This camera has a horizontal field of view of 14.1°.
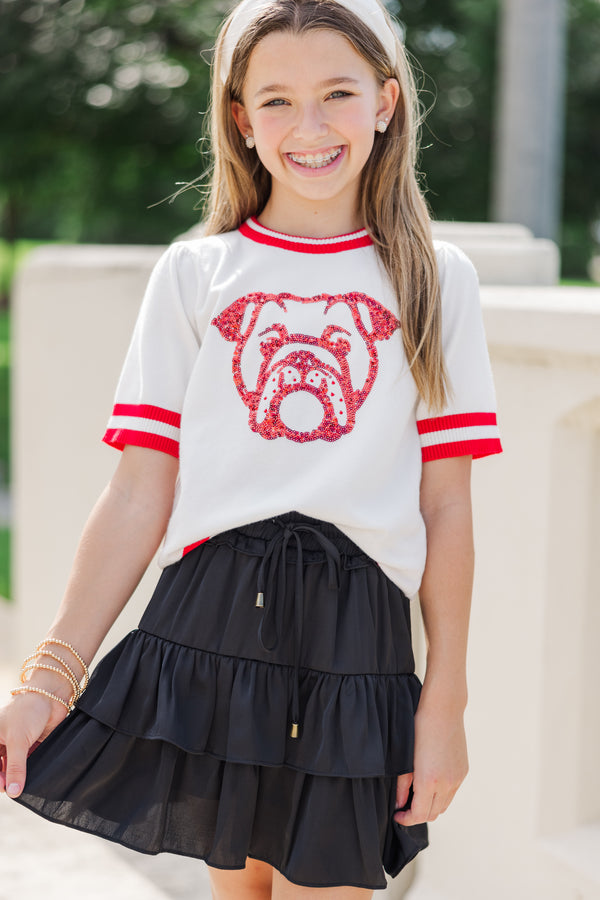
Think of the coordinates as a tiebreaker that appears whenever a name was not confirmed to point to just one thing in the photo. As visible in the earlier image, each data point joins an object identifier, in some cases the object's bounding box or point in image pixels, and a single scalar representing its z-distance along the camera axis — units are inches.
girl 86.4
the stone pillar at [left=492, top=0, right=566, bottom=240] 220.8
